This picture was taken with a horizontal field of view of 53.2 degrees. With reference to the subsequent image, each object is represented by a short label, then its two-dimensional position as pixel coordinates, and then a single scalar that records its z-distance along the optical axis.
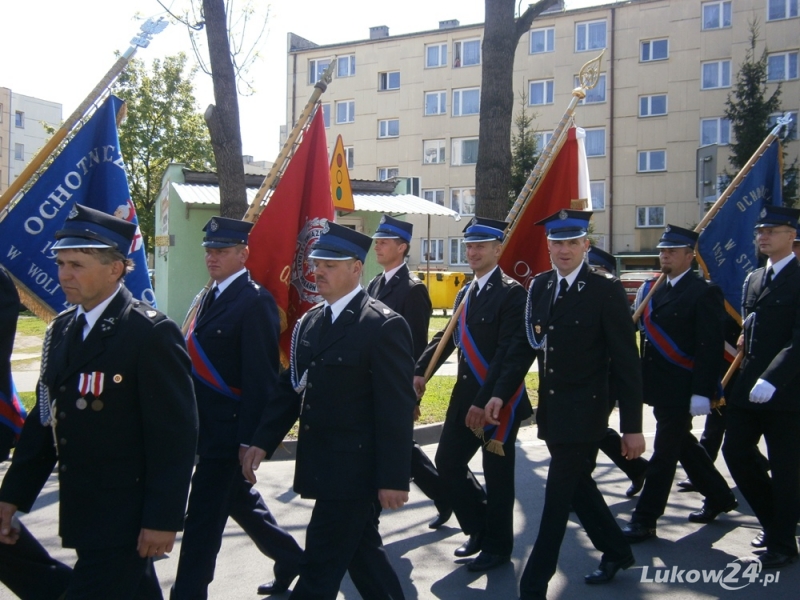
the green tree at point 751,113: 31.55
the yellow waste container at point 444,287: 26.34
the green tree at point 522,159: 31.53
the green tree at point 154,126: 31.42
